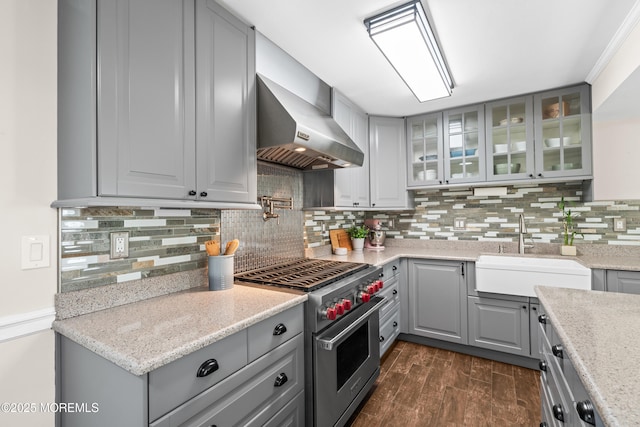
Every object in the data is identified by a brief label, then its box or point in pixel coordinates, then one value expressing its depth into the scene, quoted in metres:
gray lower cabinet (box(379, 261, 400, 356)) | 2.56
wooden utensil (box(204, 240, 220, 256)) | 1.63
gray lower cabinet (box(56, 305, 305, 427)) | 0.89
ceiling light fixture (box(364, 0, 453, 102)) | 1.54
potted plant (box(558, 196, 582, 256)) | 2.69
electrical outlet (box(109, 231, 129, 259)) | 1.35
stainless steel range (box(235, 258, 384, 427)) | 1.51
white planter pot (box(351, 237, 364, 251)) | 3.27
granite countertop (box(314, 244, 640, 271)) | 2.26
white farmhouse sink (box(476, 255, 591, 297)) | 2.24
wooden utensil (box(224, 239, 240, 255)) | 1.70
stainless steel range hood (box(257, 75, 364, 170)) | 1.65
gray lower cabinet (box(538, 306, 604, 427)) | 0.79
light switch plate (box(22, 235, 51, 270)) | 1.12
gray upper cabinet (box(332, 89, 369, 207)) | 2.58
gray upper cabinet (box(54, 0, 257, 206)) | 1.05
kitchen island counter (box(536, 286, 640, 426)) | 0.62
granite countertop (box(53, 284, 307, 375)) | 0.89
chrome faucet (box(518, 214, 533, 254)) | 2.91
